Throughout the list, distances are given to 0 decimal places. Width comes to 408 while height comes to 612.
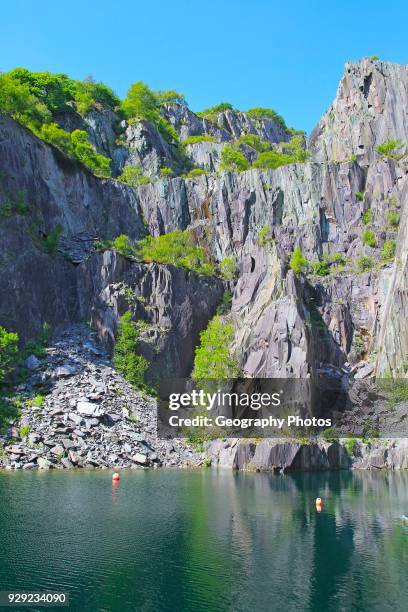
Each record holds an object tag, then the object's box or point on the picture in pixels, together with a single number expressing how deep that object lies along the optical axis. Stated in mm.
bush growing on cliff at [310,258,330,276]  95188
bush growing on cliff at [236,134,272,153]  134825
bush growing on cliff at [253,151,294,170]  114812
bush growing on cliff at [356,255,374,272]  92438
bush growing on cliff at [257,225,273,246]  99000
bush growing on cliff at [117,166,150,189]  108125
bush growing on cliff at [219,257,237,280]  95875
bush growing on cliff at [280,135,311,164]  116750
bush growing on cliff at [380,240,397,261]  91869
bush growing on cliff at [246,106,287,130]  165375
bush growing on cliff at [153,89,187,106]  152650
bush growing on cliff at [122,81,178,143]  125750
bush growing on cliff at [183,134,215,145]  131500
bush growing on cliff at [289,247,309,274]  93194
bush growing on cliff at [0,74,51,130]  89438
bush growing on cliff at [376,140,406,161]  104125
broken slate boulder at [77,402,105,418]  62503
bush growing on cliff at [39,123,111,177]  96312
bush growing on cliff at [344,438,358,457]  68625
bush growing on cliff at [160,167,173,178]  112800
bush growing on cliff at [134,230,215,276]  92312
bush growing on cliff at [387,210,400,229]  94750
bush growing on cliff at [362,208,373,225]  97812
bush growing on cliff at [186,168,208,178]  115888
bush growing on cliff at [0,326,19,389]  65500
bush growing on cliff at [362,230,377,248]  94500
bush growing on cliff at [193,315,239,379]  75988
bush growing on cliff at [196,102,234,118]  157850
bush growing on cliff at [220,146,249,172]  115812
